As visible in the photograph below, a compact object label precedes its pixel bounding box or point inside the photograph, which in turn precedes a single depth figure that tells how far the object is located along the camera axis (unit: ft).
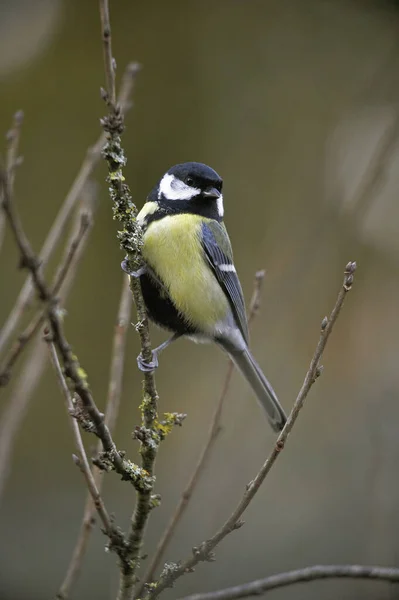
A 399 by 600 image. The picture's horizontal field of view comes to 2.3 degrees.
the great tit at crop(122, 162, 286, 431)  15.87
